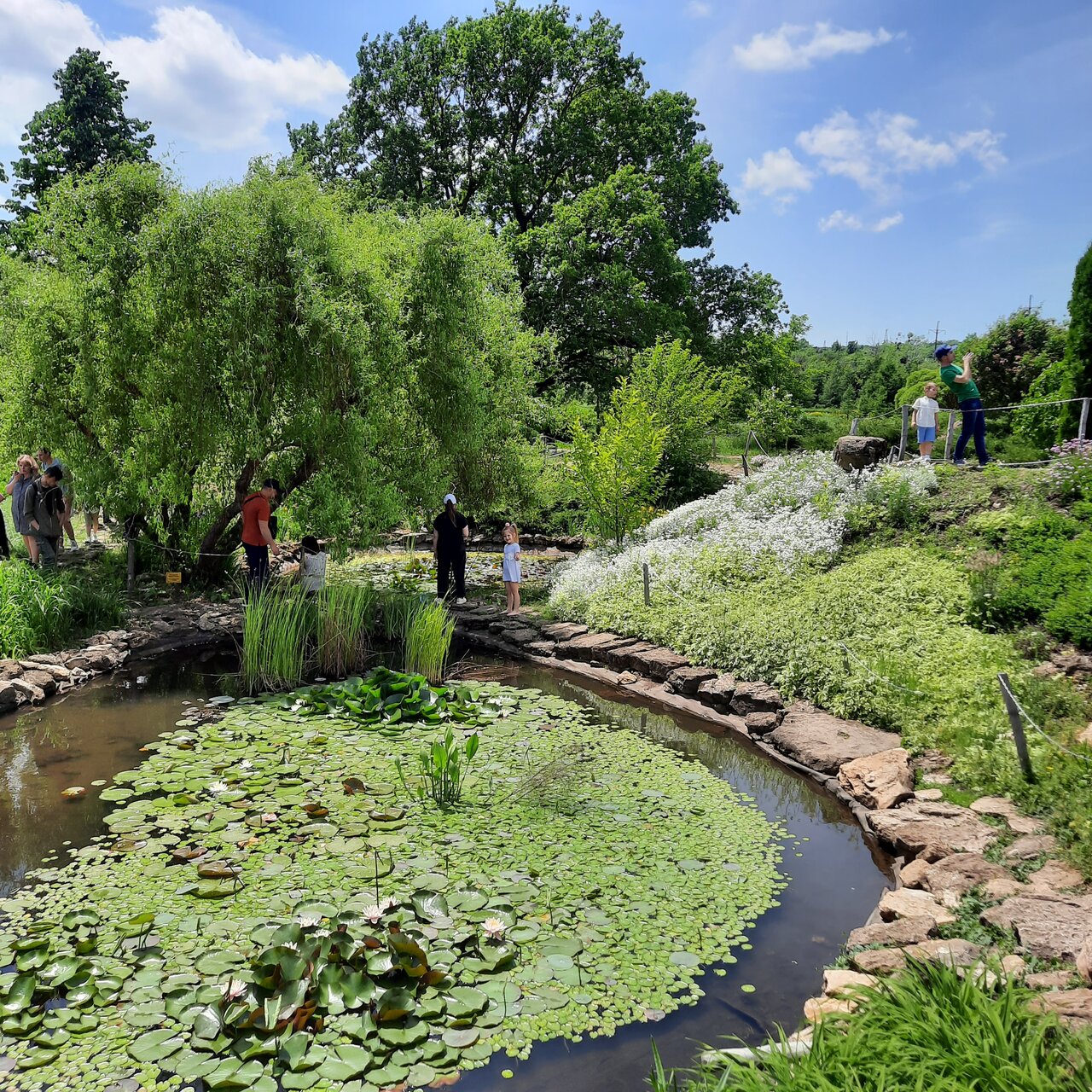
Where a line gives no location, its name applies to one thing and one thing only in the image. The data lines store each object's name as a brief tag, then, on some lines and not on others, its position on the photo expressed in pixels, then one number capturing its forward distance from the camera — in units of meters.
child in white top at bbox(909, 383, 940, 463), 11.61
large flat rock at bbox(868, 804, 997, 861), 4.75
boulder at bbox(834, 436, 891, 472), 12.51
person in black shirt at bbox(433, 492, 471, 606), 11.45
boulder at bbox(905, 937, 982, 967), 3.44
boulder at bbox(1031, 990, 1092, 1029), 2.86
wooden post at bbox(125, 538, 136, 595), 11.38
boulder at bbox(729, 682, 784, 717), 7.51
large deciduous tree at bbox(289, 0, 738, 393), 19.58
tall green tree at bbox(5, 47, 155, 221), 23.03
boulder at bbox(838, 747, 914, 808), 5.62
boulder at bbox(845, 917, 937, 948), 3.85
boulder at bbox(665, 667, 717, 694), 8.37
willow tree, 9.99
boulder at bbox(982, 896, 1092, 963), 3.46
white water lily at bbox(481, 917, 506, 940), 4.00
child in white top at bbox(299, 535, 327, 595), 10.07
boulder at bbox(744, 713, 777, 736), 7.23
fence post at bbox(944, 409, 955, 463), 12.35
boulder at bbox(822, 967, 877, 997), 3.41
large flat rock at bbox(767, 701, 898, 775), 6.43
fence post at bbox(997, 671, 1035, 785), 5.14
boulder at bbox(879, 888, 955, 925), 4.07
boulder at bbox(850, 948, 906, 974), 3.55
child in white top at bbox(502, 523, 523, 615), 11.35
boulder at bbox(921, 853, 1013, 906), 4.25
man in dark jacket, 10.55
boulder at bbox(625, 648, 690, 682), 8.78
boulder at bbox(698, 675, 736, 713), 7.94
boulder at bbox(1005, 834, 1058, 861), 4.42
